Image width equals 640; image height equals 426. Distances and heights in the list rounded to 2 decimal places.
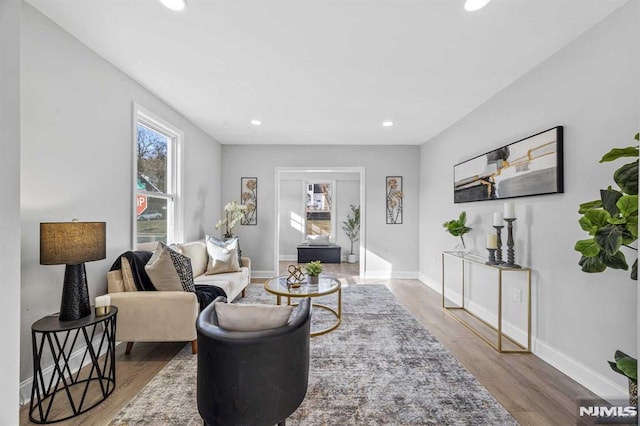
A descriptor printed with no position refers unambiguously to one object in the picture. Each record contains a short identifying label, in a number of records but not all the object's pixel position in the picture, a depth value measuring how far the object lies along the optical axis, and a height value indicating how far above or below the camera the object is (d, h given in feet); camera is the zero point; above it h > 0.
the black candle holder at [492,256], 9.27 -1.43
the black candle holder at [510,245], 8.64 -1.01
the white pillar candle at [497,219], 9.15 -0.21
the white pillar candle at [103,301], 6.42 -2.03
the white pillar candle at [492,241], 9.20 -0.93
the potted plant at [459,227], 11.54 -0.60
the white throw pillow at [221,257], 12.06 -1.94
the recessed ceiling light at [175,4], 5.78 +4.28
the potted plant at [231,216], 15.35 -0.24
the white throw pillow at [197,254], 11.33 -1.78
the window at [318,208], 25.96 +0.36
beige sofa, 7.50 -2.74
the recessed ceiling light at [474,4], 5.74 +4.26
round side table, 5.49 -3.82
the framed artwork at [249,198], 17.56 +0.85
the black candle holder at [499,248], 9.20 -1.16
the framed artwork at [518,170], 7.45 +1.35
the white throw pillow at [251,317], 4.76 -1.77
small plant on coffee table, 10.19 -2.12
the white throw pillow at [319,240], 24.53 -2.43
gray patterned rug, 5.59 -4.04
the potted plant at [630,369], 4.58 -2.58
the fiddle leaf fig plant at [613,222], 4.52 -0.16
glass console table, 8.30 -4.03
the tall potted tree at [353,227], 25.07 -1.33
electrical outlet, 8.81 -2.59
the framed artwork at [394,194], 17.53 +1.12
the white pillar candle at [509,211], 8.70 +0.04
